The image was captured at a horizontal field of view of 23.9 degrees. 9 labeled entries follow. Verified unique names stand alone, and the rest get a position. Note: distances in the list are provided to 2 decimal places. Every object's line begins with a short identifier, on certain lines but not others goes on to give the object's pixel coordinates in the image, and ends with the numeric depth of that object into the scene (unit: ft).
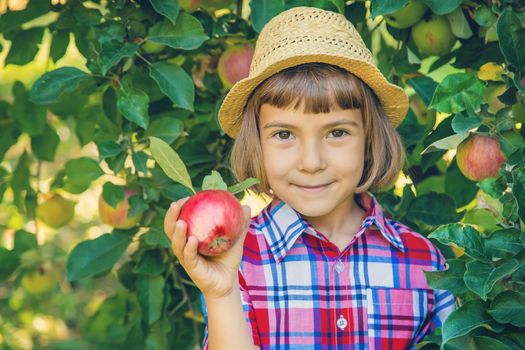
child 4.12
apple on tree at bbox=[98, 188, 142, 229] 4.80
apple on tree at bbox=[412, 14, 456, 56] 4.63
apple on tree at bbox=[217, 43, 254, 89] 4.69
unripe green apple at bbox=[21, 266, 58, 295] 5.72
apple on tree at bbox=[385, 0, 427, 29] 4.59
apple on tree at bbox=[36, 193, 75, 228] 5.53
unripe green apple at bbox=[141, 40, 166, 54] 4.59
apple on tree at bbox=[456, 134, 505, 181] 4.20
